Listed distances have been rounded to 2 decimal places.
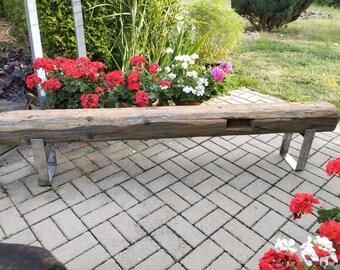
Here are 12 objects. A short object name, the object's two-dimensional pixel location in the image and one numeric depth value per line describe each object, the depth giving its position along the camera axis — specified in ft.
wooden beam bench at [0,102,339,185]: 8.12
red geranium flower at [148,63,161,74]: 11.37
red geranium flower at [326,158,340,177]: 6.03
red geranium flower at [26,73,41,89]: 9.93
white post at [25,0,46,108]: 9.89
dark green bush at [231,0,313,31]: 26.96
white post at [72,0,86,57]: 10.82
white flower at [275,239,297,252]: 4.56
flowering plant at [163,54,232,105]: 11.51
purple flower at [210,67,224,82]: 11.99
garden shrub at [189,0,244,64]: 17.25
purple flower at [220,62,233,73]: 12.97
